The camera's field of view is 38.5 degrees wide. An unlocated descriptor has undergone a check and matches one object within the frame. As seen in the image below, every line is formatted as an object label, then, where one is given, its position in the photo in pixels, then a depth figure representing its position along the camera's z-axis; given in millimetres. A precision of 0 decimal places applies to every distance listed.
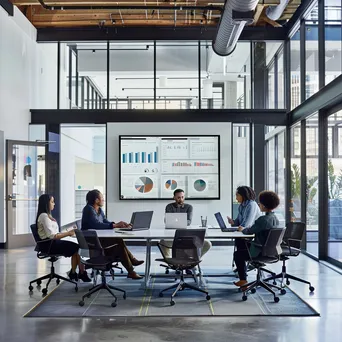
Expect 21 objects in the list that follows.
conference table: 5848
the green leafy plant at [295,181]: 9727
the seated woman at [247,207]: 6555
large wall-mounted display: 10453
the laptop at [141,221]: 6527
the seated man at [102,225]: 6301
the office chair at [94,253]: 5484
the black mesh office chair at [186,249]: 5496
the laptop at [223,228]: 6360
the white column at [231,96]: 10734
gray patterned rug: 5090
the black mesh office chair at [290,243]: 6273
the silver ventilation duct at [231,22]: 6725
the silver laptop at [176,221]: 6602
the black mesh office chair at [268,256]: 5652
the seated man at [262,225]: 5755
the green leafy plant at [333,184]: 7539
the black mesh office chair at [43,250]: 6035
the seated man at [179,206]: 7539
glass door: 9914
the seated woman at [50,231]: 6027
